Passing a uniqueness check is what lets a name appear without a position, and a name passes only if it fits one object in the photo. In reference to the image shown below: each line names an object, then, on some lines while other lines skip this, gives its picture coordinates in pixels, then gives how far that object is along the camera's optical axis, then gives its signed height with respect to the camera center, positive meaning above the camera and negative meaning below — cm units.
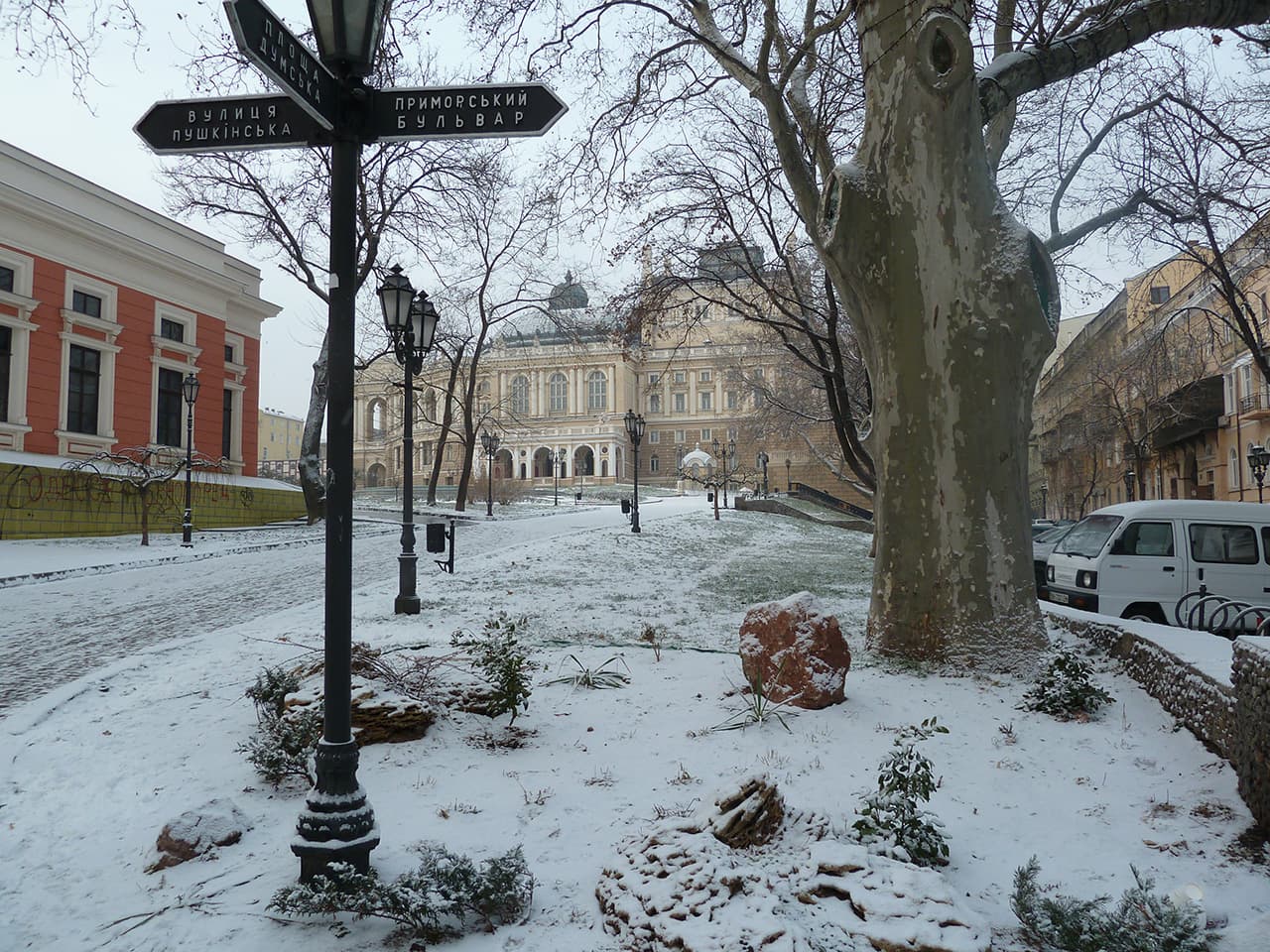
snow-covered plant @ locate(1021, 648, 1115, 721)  514 -124
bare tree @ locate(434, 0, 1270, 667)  622 +154
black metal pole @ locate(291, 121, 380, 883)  304 -38
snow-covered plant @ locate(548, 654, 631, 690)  594 -131
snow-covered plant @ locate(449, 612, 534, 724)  500 -106
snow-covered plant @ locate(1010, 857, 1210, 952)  254 -139
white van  1062 -81
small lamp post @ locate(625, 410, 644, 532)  2822 +273
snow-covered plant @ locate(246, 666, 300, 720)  498 -117
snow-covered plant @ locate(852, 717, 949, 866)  325 -132
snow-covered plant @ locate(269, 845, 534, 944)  287 -141
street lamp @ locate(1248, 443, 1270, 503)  2445 +115
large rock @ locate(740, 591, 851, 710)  520 -101
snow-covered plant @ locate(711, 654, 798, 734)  498 -132
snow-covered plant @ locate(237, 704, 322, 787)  425 -129
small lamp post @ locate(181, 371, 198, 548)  2027 +132
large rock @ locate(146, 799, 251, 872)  353 -147
